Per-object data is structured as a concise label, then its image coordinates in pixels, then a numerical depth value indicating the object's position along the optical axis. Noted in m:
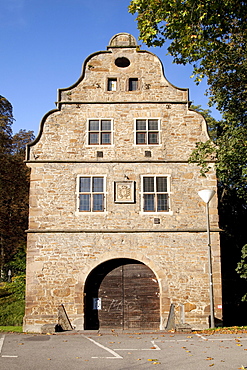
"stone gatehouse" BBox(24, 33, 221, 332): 14.84
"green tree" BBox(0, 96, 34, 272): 25.94
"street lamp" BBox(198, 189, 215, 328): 12.96
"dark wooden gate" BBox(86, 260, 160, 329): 14.89
